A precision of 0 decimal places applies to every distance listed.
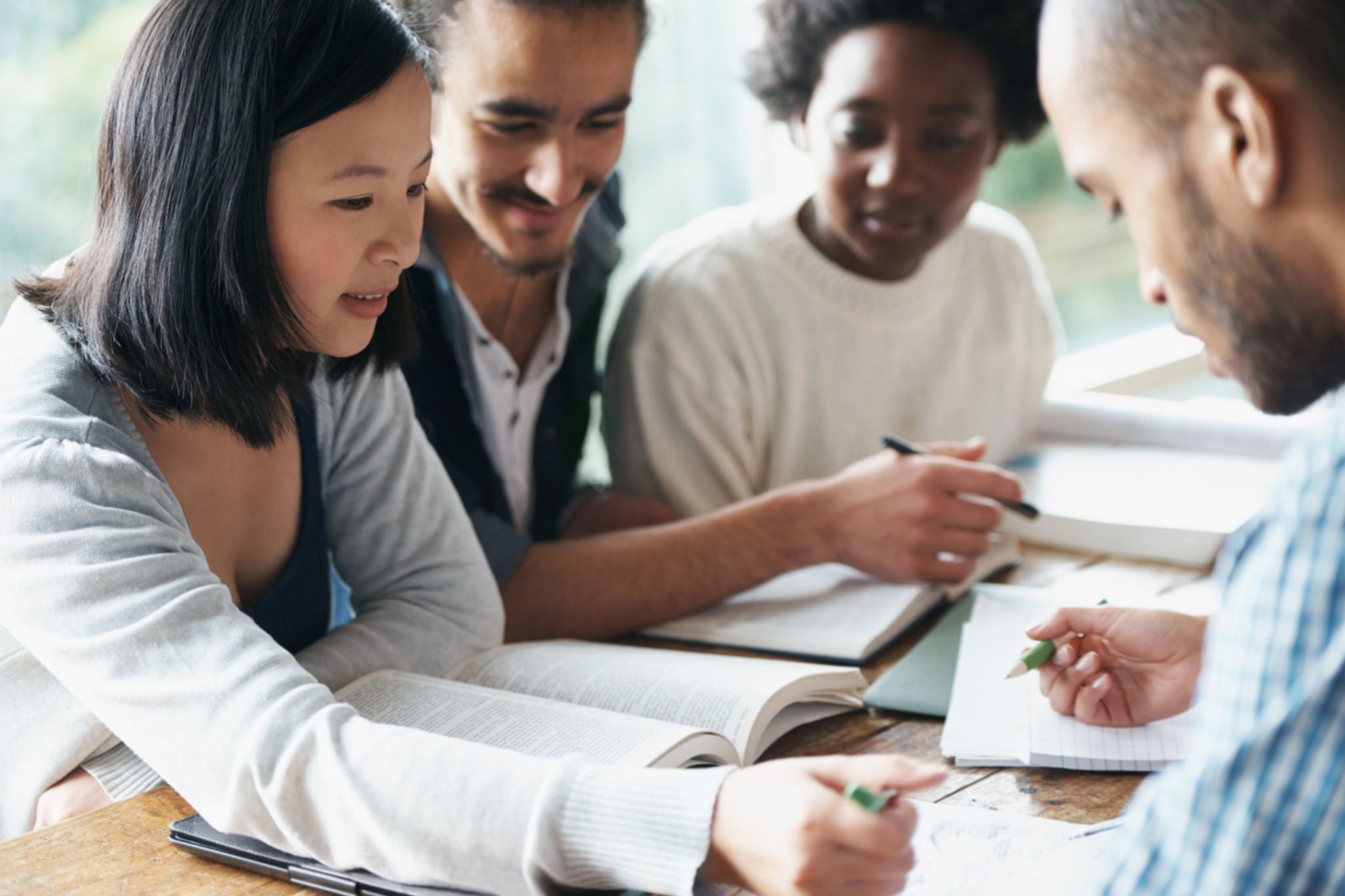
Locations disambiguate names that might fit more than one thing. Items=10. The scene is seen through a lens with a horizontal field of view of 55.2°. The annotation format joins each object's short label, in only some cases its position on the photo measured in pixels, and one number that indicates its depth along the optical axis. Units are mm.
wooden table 917
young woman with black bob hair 831
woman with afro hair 1739
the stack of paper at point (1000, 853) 889
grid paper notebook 1082
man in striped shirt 610
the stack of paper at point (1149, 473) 1640
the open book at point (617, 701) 995
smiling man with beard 1473
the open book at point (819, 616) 1368
